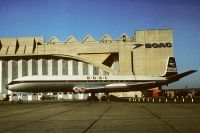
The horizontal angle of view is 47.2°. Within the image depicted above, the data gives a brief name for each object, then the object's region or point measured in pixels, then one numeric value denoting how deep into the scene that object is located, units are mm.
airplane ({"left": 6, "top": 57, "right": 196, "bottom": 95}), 46210
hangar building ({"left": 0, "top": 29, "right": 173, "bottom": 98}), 73645
